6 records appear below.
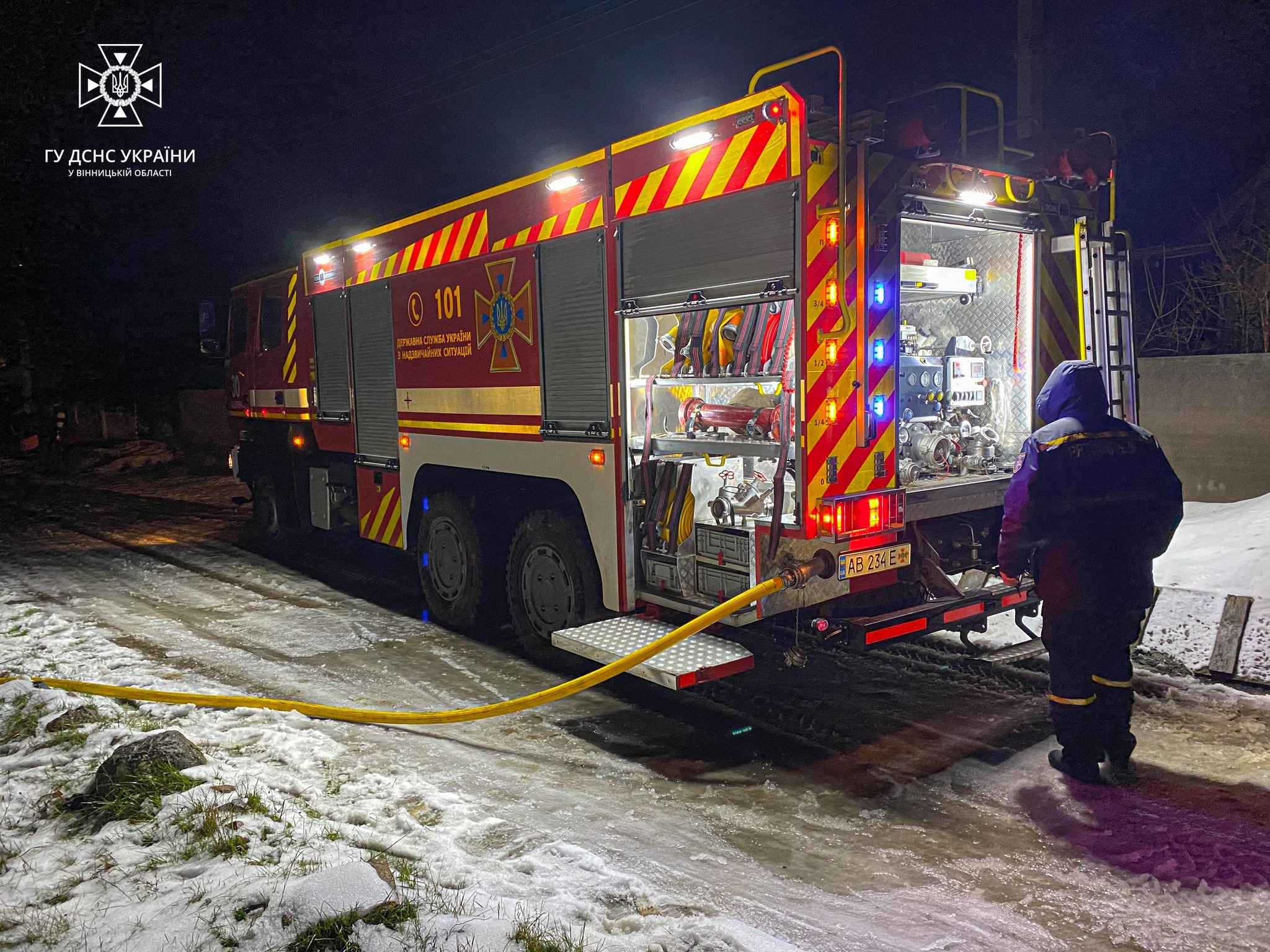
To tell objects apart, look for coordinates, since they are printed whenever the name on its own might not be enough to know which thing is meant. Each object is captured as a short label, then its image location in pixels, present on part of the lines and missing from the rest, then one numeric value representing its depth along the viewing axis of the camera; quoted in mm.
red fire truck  4516
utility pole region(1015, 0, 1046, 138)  9445
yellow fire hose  4539
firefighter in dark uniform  4105
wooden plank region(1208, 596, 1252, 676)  5367
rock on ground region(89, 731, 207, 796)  3871
